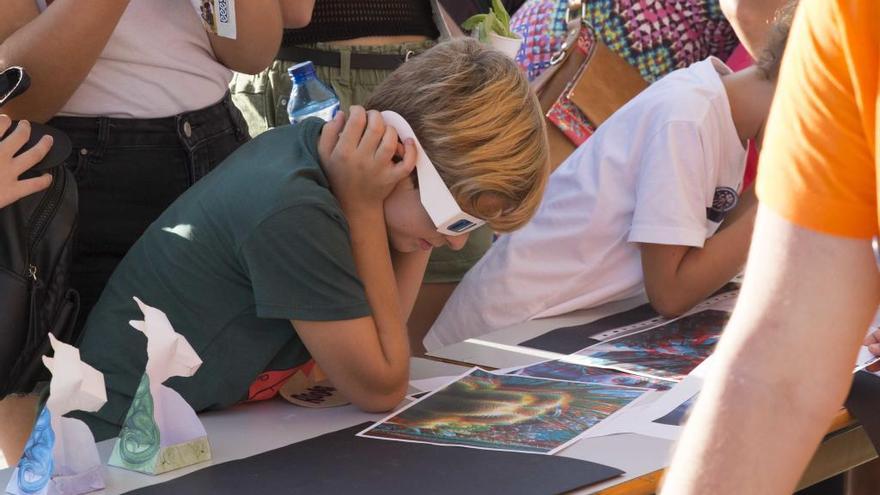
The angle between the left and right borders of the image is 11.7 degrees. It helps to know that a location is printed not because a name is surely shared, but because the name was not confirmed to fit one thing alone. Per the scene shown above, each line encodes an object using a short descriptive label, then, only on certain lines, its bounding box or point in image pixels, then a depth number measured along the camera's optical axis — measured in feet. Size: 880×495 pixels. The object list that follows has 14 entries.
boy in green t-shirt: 15.56
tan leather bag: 18.50
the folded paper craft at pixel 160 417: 15.01
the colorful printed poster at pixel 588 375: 16.09
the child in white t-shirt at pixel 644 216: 17.19
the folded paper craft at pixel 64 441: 14.78
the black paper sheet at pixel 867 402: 15.62
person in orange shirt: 10.46
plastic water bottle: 16.95
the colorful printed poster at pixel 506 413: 15.40
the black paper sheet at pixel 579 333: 16.74
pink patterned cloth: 18.82
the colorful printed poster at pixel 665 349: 16.33
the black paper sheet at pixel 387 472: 14.93
